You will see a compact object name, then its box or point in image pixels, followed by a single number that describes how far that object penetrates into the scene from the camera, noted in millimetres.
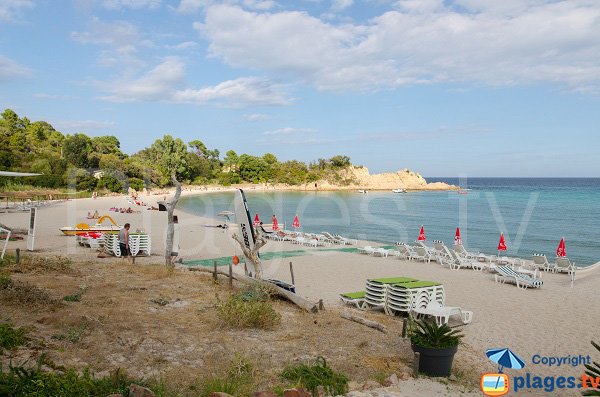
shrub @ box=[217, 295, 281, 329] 7477
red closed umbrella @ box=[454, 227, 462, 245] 19734
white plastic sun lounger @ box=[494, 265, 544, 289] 13344
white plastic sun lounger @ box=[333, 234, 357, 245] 23344
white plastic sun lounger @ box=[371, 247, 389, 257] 19250
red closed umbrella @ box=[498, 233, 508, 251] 17906
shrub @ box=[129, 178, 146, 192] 71750
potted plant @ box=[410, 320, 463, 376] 5758
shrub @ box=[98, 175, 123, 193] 65094
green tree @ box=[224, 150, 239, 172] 109200
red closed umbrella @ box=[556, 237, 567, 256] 17109
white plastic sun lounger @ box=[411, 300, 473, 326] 8641
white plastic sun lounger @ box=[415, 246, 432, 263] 18138
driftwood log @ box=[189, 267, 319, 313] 8625
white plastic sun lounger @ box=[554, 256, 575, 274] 16469
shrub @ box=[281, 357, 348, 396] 5051
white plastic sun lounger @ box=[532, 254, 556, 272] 17188
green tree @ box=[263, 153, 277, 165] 114588
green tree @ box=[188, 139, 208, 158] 108500
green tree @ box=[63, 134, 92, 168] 67000
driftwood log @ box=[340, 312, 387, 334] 7803
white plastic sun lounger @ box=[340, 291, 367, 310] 10206
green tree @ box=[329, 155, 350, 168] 122000
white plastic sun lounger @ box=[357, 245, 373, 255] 19456
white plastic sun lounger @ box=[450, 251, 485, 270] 16438
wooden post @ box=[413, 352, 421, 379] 5711
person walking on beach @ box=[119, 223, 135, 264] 14289
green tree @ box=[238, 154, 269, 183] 107000
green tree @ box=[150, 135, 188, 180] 89000
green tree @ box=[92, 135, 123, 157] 76988
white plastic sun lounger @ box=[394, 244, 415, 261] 18578
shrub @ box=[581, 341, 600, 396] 4131
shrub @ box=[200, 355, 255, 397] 4699
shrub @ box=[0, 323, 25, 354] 5411
